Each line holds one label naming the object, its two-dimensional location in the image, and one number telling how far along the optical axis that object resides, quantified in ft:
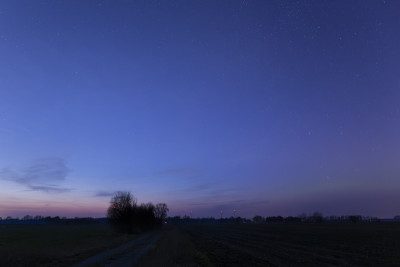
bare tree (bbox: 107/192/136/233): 278.46
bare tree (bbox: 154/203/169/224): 607.04
